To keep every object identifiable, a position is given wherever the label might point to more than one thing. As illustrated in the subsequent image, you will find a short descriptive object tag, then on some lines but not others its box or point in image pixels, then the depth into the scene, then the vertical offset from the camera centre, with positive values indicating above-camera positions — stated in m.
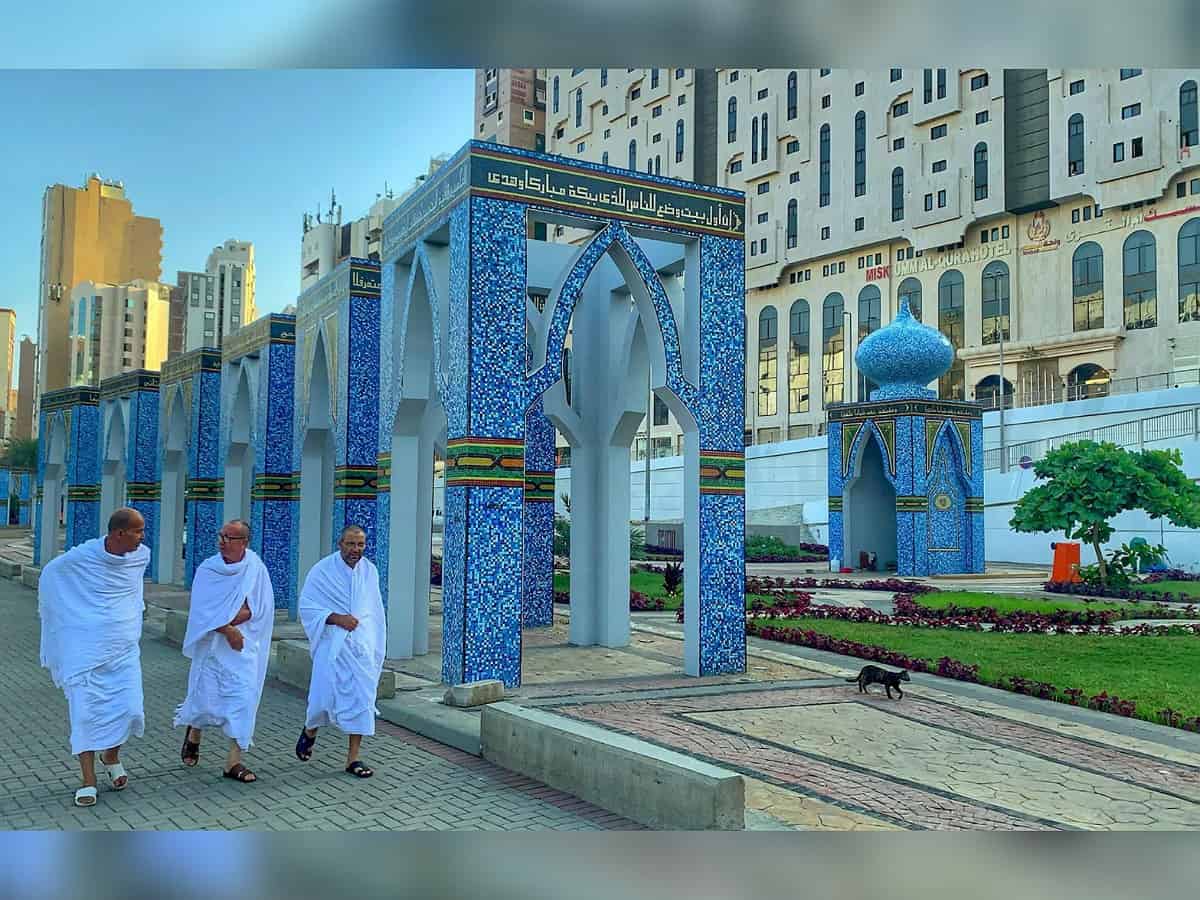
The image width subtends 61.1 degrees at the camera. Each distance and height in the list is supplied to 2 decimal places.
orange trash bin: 15.97 -0.61
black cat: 7.33 -1.12
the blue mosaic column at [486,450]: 7.46 +0.50
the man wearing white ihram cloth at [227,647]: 5.27 -0.70
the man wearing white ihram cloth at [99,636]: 4.85 -0.60
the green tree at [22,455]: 50.35 +2.89
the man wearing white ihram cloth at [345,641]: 5.40 -0.68
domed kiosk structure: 18.28 +1.11
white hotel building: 32.53 +11.15
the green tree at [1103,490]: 14.55 +0.49
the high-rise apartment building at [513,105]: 59.97 +24.69
